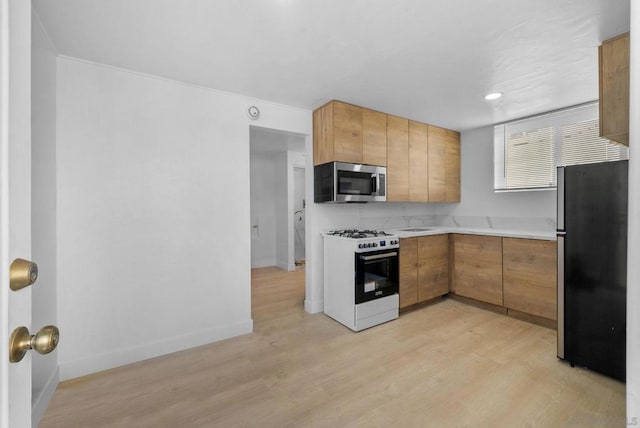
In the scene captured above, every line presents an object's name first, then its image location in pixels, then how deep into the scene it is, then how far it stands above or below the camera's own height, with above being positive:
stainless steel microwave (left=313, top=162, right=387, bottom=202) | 2.93 +0.34
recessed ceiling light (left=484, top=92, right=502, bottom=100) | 2.77 +1.20
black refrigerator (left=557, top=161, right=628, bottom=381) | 1.91 -0.40
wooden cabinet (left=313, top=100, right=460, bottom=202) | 3.01 +0.80
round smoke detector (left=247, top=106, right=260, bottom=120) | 2.81 +1.05
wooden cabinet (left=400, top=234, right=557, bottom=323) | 2.87 -0.70
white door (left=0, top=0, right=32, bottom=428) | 0.52 +0.05
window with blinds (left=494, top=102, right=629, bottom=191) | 3.00 +0.77
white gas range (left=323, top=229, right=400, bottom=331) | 2.81 -0.71
